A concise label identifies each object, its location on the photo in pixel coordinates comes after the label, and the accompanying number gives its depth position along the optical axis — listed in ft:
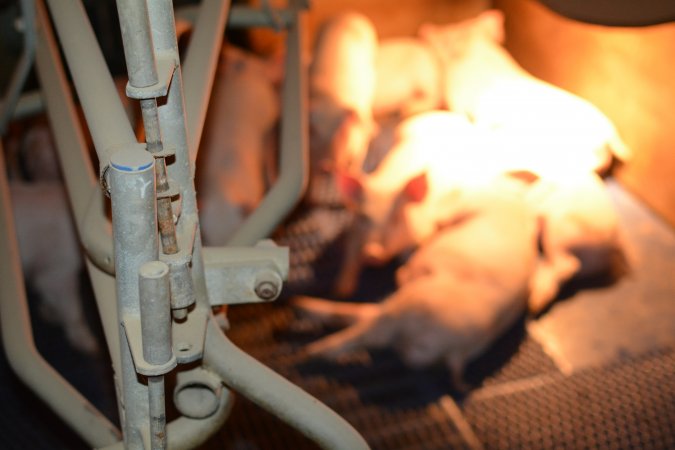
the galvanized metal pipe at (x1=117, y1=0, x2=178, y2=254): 2.39
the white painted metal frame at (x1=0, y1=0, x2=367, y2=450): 2.44
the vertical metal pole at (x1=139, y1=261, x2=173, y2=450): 2.39
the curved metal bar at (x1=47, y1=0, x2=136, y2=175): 2.61
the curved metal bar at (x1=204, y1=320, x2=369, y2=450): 3.04
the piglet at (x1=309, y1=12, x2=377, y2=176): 9.34
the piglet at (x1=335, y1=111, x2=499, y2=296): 8.46
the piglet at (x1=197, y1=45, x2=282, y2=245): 7.59
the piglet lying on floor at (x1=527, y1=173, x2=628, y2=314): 8.43
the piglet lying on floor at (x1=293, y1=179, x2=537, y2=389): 7.13
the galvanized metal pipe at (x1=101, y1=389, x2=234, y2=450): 3.21
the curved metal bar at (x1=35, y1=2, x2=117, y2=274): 3.20
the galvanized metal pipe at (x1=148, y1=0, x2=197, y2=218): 2.71
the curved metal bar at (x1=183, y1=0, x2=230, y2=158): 3.55
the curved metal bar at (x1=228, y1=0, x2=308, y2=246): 4.42
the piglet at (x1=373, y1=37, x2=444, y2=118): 11.10
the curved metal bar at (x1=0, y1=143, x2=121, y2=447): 3.81
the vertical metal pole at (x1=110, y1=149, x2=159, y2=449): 2.35
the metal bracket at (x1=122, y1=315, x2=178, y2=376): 2.54
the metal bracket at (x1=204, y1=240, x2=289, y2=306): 3.25
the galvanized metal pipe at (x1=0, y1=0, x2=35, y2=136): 4.97
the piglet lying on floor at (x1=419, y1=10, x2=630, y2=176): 9.16
